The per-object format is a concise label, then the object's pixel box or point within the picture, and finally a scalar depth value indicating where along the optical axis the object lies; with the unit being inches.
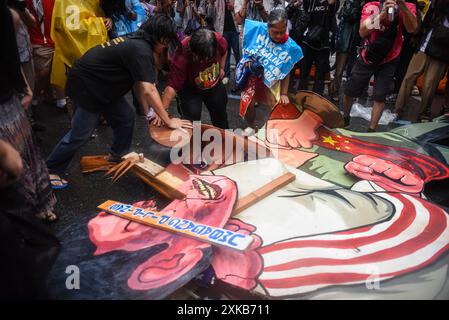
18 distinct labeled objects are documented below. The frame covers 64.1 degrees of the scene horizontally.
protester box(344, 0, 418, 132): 138.9
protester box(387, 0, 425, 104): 195.3
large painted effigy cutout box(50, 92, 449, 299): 67.8
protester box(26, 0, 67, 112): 150.8
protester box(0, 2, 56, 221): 64.4
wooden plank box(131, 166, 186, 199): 97.3
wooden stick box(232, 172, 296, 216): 90.4
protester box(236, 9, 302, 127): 143.8
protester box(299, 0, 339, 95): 198.1
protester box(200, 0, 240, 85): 221.8
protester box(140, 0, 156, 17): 188.8
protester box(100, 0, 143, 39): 160.4
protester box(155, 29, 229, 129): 114.5
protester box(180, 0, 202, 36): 216.2
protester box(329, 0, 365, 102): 198.5
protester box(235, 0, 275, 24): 213.6
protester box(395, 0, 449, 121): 171.0
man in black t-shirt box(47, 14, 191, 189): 105.7
